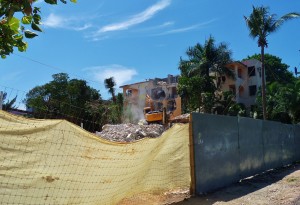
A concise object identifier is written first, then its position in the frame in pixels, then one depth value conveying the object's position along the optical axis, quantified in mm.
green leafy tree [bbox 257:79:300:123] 24916
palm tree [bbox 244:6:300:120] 20030
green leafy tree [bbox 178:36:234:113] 31967
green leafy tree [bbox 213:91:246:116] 31990
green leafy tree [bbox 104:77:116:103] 43643
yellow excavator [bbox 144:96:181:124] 22343
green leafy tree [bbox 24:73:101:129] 41986
